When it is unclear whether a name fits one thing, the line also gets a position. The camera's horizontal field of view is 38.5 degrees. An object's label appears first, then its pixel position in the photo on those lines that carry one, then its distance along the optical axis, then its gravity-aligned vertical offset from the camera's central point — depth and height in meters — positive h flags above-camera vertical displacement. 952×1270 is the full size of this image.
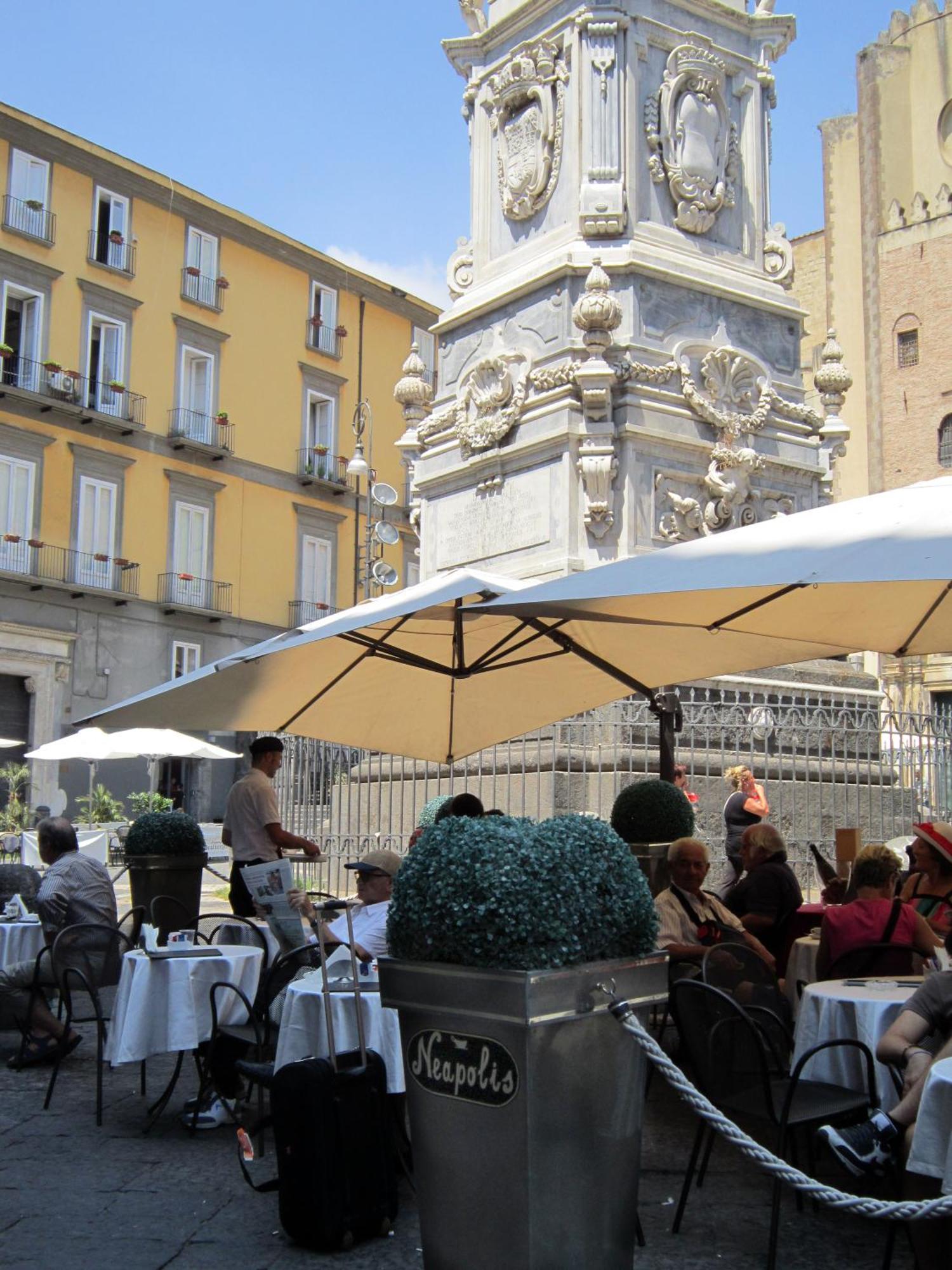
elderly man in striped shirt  7.00 -0.63
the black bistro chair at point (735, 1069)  4.34 -0.87
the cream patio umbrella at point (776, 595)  4.71 +0.88
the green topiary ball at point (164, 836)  11.10 -0.34
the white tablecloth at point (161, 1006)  5.83 -0.91
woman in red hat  5.99 -0.25
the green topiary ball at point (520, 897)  3.43 -0.25
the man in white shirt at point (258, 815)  8.45 -0.12
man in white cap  5.57 -0.45
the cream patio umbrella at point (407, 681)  6.64 +0.68
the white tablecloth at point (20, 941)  7.72 -0.84
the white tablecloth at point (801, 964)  6.37 -0.74
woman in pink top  5.58 -0.50
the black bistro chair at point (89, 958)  6.36 -0.79
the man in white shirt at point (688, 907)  6.21 -0.49
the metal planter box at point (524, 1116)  3.35 -0.79
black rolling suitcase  4.14 -1.08
